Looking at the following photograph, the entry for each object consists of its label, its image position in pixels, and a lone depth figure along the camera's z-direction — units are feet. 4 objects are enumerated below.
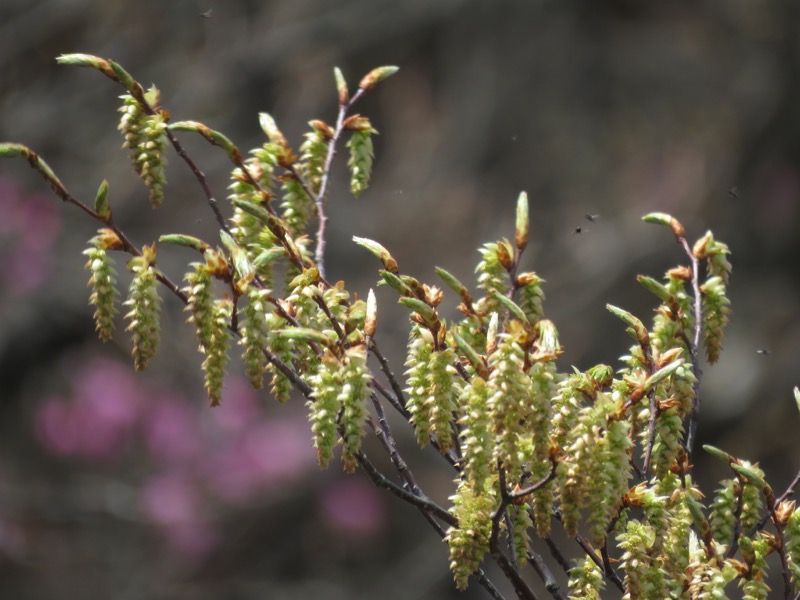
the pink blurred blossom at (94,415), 34.53
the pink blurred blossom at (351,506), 36.40
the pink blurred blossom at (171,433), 34.40
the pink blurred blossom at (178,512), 33.76
